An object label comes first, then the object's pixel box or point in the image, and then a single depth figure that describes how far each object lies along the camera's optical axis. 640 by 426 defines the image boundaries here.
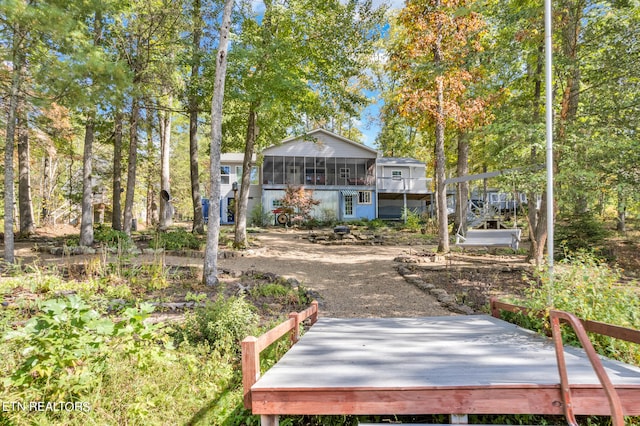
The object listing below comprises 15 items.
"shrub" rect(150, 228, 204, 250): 10.56
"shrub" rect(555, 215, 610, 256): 9.90
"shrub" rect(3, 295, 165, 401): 2.37
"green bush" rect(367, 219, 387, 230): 20.27
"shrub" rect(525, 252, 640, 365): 2.90
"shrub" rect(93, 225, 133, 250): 9.84
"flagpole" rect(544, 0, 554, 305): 4.37
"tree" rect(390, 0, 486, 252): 10.00
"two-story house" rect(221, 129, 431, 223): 24.17
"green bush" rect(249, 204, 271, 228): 22.02
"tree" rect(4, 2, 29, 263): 6.91
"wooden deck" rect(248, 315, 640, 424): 2.06
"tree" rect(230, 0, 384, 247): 9.53
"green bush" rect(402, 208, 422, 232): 19.11
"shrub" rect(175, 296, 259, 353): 3.52
